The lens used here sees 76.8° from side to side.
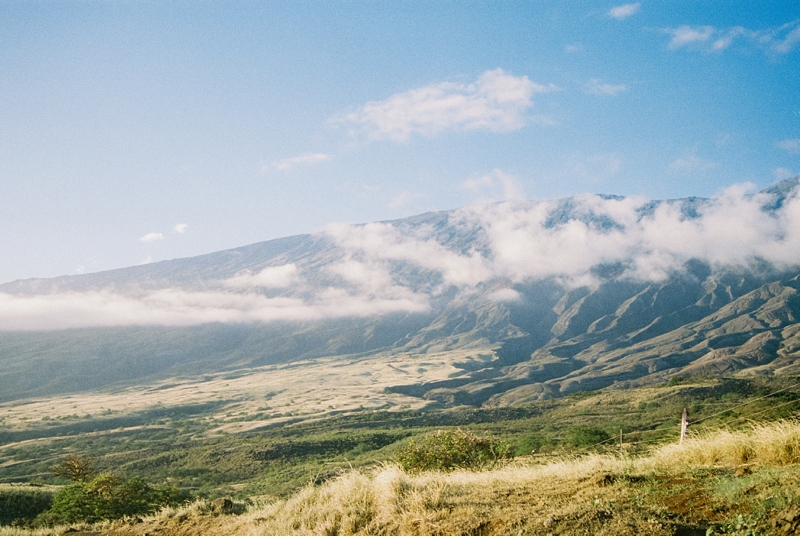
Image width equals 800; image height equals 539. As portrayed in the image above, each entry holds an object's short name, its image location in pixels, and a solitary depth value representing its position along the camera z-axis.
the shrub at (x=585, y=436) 51.38
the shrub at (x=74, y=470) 42.91
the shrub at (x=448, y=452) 25.02
